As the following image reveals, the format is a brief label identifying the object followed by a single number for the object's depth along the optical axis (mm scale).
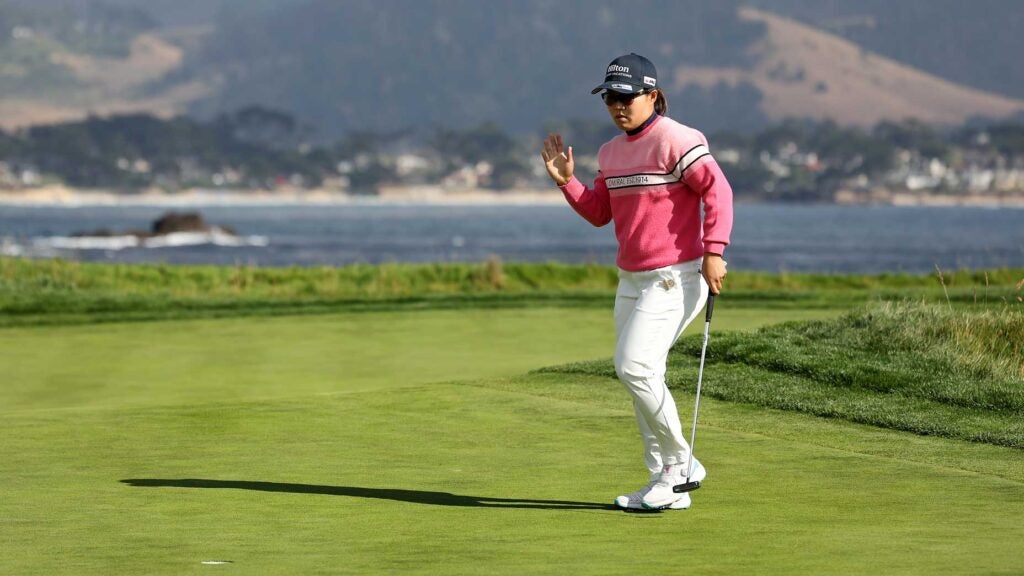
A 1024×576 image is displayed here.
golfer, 15609
